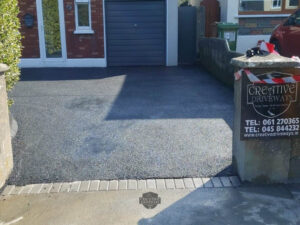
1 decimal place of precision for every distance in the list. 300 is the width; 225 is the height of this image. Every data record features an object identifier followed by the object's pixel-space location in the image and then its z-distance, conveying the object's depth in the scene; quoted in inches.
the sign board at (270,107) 126.5
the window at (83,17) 402.9
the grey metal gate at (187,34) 440.0
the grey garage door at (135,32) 413.0
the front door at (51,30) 401.8
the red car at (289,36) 326.7
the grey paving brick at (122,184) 129.5
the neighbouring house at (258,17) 428.3
